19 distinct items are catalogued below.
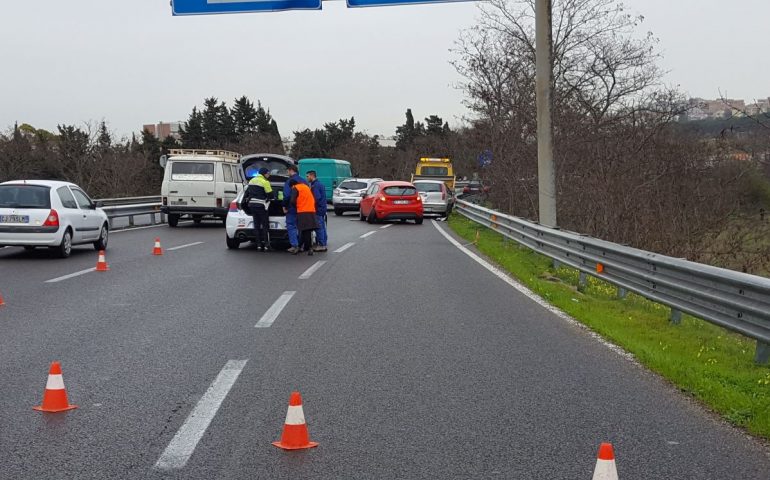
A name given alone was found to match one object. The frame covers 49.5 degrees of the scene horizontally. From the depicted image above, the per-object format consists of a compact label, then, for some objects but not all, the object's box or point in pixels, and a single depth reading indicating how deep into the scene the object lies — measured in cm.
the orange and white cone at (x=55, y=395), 564
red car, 3078
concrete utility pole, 1598
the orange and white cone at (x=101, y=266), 1440
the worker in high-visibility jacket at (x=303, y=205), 1773
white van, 2695
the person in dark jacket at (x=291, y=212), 1788
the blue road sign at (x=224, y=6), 1605
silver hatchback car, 3534
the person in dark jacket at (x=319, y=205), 1828
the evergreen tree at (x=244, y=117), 10706
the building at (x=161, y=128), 15914
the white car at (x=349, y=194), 3956
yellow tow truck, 4528
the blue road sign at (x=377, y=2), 1539
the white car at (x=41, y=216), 1605
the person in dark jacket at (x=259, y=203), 1812
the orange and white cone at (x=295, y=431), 487
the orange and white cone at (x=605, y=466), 392
